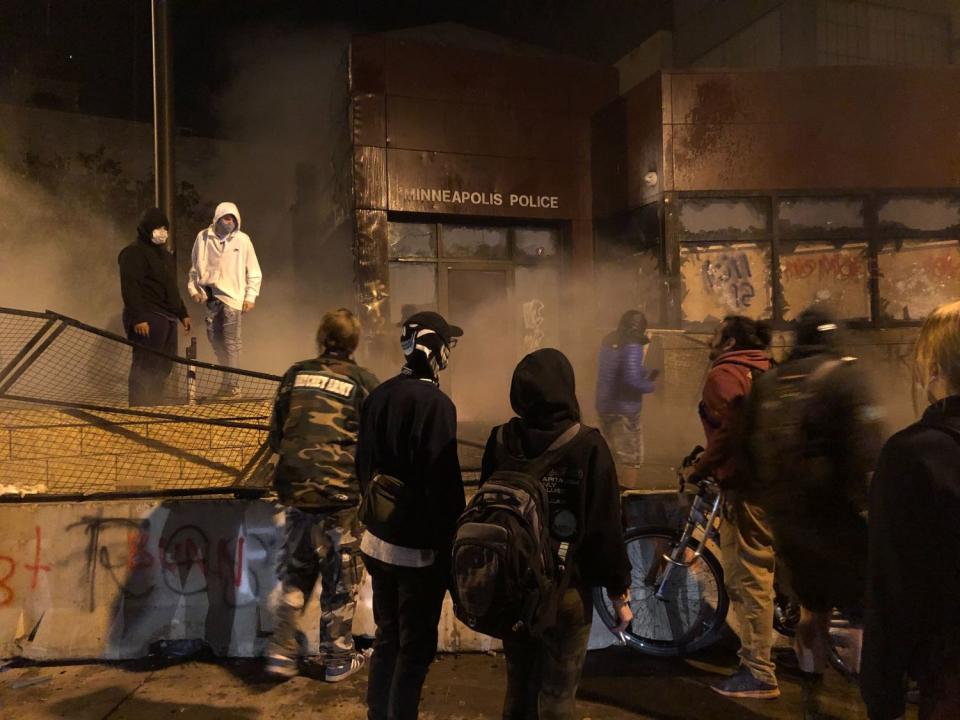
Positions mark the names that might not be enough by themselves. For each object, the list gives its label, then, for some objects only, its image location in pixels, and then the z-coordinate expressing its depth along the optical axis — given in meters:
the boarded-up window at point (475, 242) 10.32
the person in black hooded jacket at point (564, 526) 2.60
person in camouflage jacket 3.90
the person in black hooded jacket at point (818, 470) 2.64
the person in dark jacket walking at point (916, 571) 1.67
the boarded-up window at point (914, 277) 9.34
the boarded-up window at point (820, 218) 9.38
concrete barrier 4.49
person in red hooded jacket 3.74
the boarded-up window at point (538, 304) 10.60
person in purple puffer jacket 6.69
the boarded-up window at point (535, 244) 10.67
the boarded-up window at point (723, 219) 9.34
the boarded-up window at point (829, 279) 9.36
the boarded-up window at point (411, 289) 9.99
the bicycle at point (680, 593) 4.39
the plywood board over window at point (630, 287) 9.47
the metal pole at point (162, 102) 8.03
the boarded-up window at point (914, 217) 9.36
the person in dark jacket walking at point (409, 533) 2.97
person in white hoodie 7.08
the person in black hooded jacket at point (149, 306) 6.42
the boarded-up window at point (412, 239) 10.05
